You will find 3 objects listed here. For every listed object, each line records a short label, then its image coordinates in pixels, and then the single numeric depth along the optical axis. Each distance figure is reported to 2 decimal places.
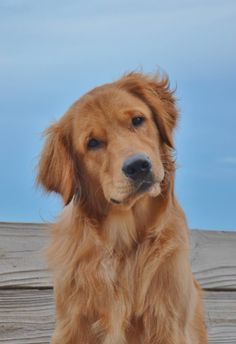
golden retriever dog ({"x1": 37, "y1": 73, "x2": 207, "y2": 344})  2.00
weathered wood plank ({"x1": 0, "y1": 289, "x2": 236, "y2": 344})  2.65
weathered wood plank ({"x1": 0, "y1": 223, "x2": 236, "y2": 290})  2.66
